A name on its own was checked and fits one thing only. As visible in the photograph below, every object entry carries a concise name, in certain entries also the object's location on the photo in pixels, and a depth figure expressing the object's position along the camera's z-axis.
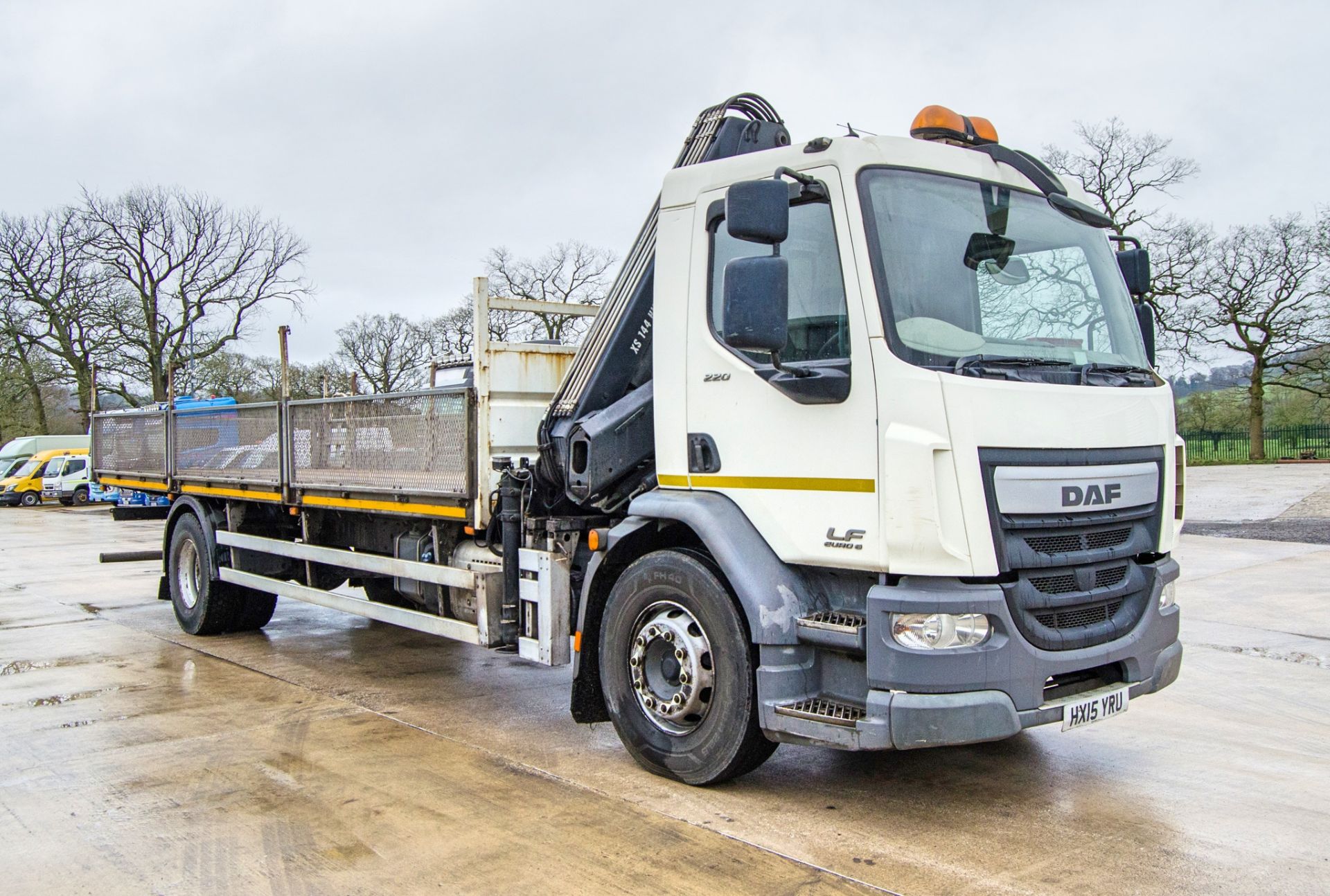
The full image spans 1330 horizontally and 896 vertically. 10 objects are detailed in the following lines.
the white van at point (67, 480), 36.47
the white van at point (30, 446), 41.47
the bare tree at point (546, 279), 35.00
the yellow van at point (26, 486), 36.94
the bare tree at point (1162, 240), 31.80
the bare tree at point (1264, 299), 32.53
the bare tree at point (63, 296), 39.62
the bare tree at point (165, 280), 40.50
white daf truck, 4.02
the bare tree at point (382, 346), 41.56
